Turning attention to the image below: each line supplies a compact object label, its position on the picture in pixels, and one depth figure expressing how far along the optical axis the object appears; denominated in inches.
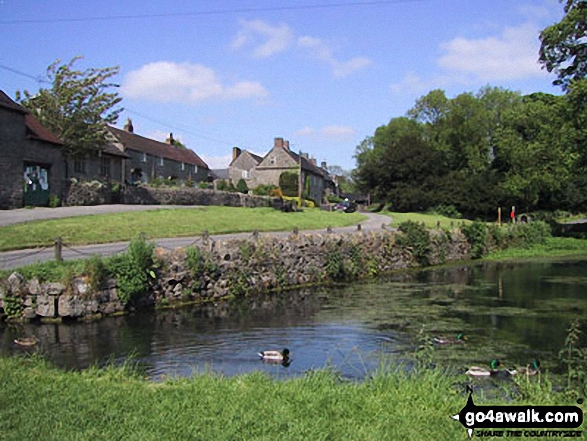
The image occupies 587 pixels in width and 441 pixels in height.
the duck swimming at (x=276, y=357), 423.2
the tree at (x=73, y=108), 1668.3
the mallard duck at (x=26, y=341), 478.3
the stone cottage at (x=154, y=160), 2283.5
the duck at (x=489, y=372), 383.2
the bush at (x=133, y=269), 639.8
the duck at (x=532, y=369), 378.6
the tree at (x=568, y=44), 1136.8
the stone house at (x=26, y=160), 1277.1
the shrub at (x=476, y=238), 1438.2
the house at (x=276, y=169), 3056.1
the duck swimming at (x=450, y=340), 493.0
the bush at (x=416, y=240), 1215.6
